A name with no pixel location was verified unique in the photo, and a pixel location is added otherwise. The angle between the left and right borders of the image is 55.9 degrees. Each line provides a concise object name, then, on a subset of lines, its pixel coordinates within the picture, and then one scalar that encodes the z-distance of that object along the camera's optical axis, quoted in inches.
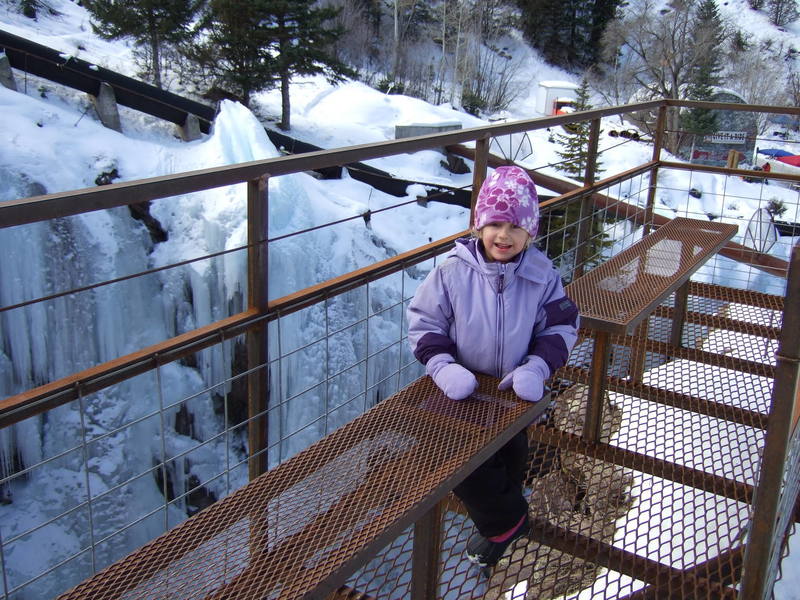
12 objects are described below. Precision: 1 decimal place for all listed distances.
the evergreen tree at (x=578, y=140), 546.6
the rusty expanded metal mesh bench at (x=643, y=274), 87.2
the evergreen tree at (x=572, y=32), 1128.8
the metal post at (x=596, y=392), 92.5
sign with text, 646.5
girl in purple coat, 68.4
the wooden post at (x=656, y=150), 180.5
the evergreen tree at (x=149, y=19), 572.4
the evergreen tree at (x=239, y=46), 575.5
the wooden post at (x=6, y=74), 434.0
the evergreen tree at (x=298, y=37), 589.6
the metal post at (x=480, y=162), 114.1
